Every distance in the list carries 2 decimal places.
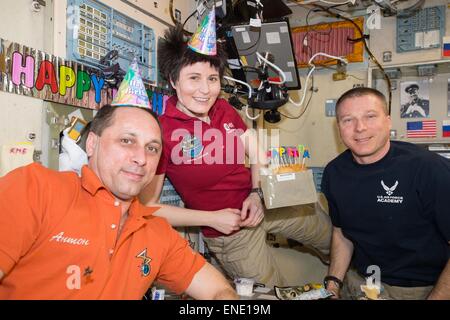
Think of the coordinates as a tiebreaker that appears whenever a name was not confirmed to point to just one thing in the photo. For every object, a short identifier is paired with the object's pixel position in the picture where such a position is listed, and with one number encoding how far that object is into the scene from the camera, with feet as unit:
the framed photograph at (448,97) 9.28
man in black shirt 6.08
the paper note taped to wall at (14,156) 4.55
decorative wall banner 4.53
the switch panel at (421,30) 8.91
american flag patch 9.44
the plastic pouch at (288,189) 6.47
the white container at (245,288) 6.15
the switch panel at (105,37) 5.38
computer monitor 8.04
